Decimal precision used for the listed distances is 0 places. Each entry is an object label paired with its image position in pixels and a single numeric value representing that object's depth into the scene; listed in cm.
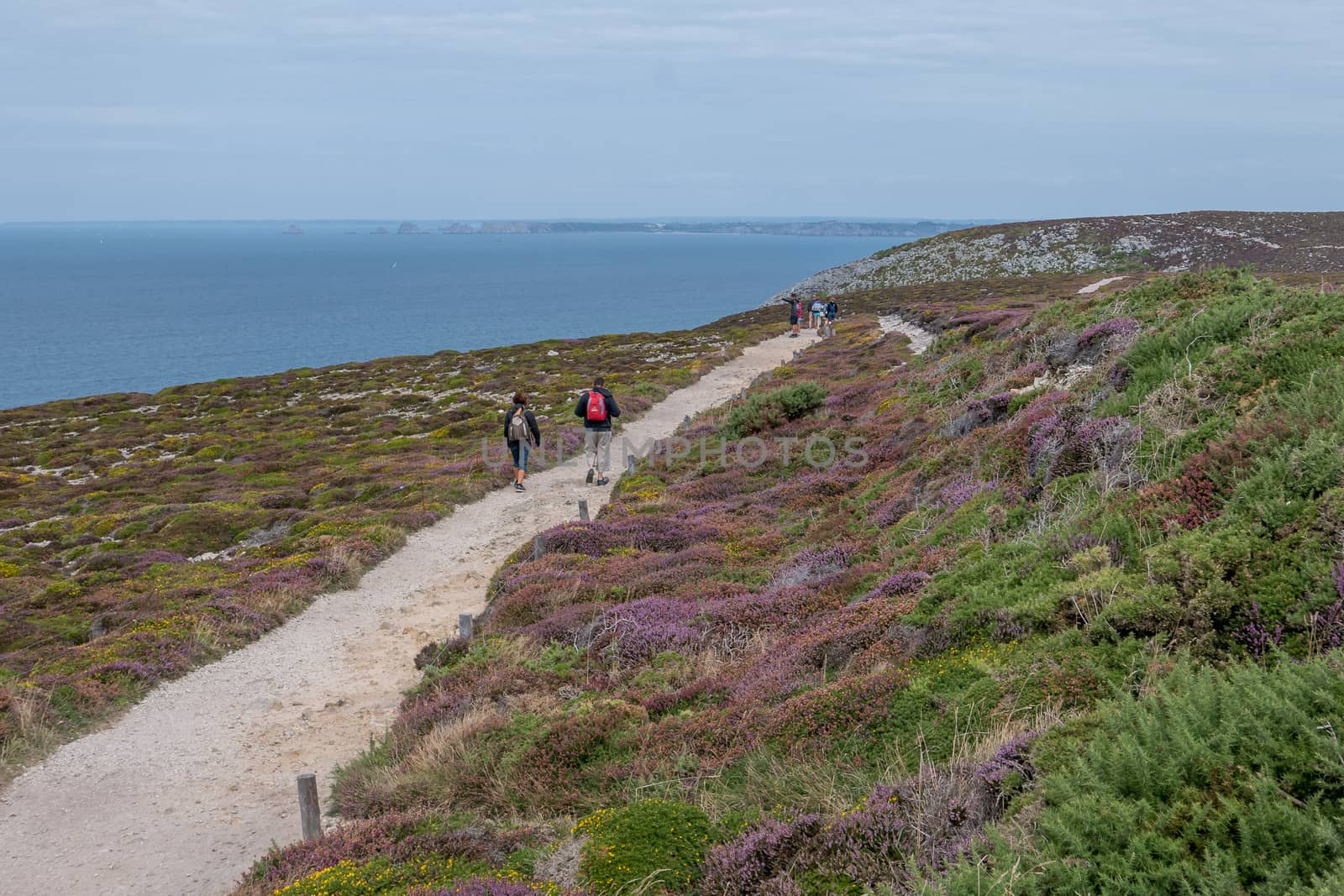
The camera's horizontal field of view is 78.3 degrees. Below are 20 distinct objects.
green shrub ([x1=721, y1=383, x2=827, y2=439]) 2686
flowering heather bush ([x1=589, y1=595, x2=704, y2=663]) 1137
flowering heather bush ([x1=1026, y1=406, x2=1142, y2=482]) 999
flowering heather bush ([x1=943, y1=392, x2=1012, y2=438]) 1537
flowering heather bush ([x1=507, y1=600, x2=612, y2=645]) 1270
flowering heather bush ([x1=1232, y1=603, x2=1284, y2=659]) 580
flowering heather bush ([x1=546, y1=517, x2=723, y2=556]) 1691
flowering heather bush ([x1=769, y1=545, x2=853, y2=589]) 1250
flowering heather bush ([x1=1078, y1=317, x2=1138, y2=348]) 1518
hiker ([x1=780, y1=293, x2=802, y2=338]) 6306
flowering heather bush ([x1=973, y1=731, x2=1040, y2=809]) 541
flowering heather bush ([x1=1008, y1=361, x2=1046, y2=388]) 1678
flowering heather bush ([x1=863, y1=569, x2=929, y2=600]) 985
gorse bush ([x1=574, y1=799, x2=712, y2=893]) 601
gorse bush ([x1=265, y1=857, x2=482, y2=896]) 655
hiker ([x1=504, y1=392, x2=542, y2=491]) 2233
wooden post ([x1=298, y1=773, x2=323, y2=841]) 847
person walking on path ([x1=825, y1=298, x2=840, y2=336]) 5812
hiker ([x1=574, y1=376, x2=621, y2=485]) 2242
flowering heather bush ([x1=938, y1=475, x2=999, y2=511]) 1206
